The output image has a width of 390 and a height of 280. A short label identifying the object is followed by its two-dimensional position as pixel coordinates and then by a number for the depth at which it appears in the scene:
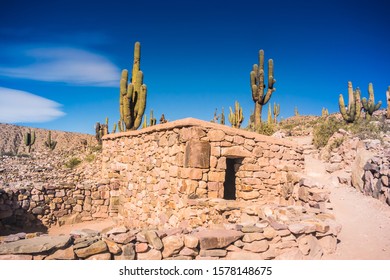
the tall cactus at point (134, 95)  10.58
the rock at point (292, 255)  3.68
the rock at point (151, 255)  3.16
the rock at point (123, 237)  3.14
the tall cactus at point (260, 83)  13.21
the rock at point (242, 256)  3.46
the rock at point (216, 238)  3.34
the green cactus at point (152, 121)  22.64
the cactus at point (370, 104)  20.05
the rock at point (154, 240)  3.20
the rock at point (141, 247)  3.17
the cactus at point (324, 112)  35.88
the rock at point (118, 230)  3.31
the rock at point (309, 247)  3.88
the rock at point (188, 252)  3.27
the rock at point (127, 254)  3.09
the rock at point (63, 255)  2.84
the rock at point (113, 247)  3.06
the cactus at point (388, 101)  17.72
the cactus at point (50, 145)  30.13
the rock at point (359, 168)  6.67
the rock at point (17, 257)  2.77
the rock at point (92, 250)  2.94
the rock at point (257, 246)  3.56
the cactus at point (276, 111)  33.95
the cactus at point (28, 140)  30.48
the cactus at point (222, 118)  32.33
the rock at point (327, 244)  4.16
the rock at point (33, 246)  2.80
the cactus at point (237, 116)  20.48
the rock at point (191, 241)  3.28
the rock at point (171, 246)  3.22
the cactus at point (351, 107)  17.25
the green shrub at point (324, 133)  13.47
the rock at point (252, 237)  3.58
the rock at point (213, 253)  3.34
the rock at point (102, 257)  2.98
